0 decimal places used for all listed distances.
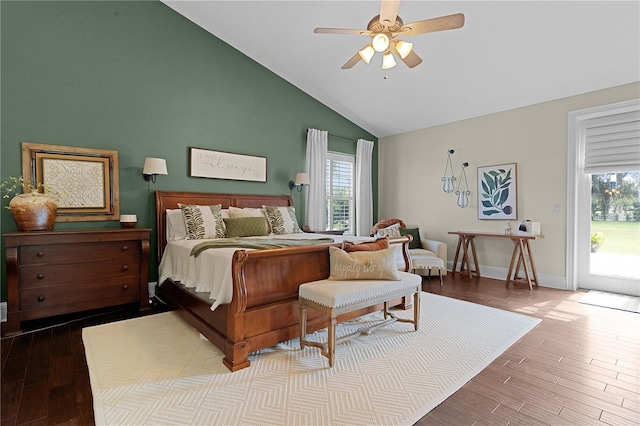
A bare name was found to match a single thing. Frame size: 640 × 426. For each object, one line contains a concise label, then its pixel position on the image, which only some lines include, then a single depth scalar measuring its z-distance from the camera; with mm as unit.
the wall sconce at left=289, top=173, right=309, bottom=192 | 5359
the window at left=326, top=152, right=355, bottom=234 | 6207
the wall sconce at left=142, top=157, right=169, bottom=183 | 3912
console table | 4742
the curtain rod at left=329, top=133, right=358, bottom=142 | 6172
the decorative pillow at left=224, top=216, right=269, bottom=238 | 3998
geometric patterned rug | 1864
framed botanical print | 5113
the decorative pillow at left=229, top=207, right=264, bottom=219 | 4332
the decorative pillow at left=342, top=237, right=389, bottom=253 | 3003
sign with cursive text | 4530
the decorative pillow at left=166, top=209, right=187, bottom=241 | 3957
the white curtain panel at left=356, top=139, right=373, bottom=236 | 6531
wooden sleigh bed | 2373
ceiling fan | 2404
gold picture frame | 3453
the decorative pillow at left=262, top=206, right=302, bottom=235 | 4586
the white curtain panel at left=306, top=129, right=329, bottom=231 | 5734
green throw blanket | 2799
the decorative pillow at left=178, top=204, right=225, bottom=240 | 3832
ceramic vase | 3092
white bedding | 2441
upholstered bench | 2391
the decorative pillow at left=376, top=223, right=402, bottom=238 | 5602
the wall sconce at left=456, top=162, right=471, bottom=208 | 5641
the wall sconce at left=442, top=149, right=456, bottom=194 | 5859
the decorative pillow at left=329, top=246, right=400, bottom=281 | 2771
